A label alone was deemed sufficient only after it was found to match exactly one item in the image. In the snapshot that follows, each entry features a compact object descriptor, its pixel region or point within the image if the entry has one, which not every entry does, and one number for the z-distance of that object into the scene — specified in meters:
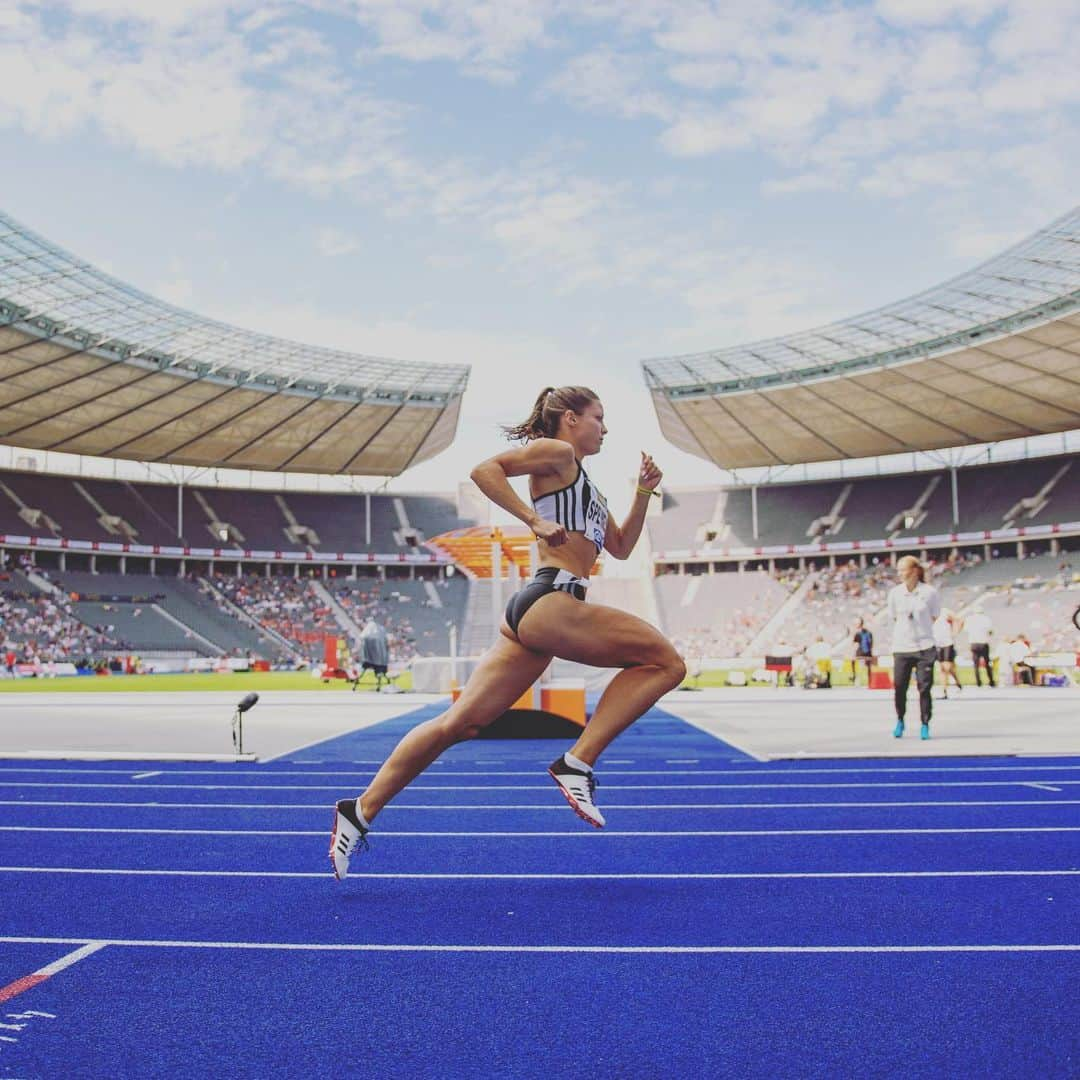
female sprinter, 4.23
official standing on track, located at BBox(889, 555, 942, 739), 10.95
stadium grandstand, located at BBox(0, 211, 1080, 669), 42.06
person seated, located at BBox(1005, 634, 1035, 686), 24.53
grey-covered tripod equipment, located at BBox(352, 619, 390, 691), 23.78
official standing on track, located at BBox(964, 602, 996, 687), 22.08
